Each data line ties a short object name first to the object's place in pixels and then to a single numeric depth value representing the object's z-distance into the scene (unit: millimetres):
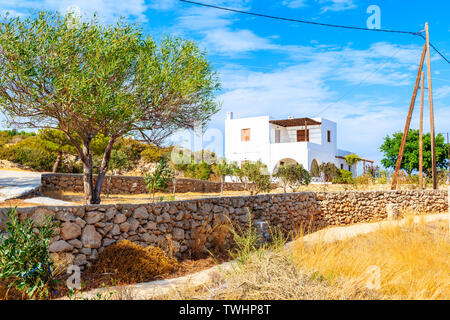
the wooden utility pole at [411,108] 17331
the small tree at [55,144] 20953
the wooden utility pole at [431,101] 17953
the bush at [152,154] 33281
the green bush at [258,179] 20312
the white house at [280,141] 31953
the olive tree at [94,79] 10938
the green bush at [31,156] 24531
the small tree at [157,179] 11305
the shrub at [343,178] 26872
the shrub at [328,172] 29344
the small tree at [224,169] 25781
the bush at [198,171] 29969
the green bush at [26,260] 4629
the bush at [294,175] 22641
